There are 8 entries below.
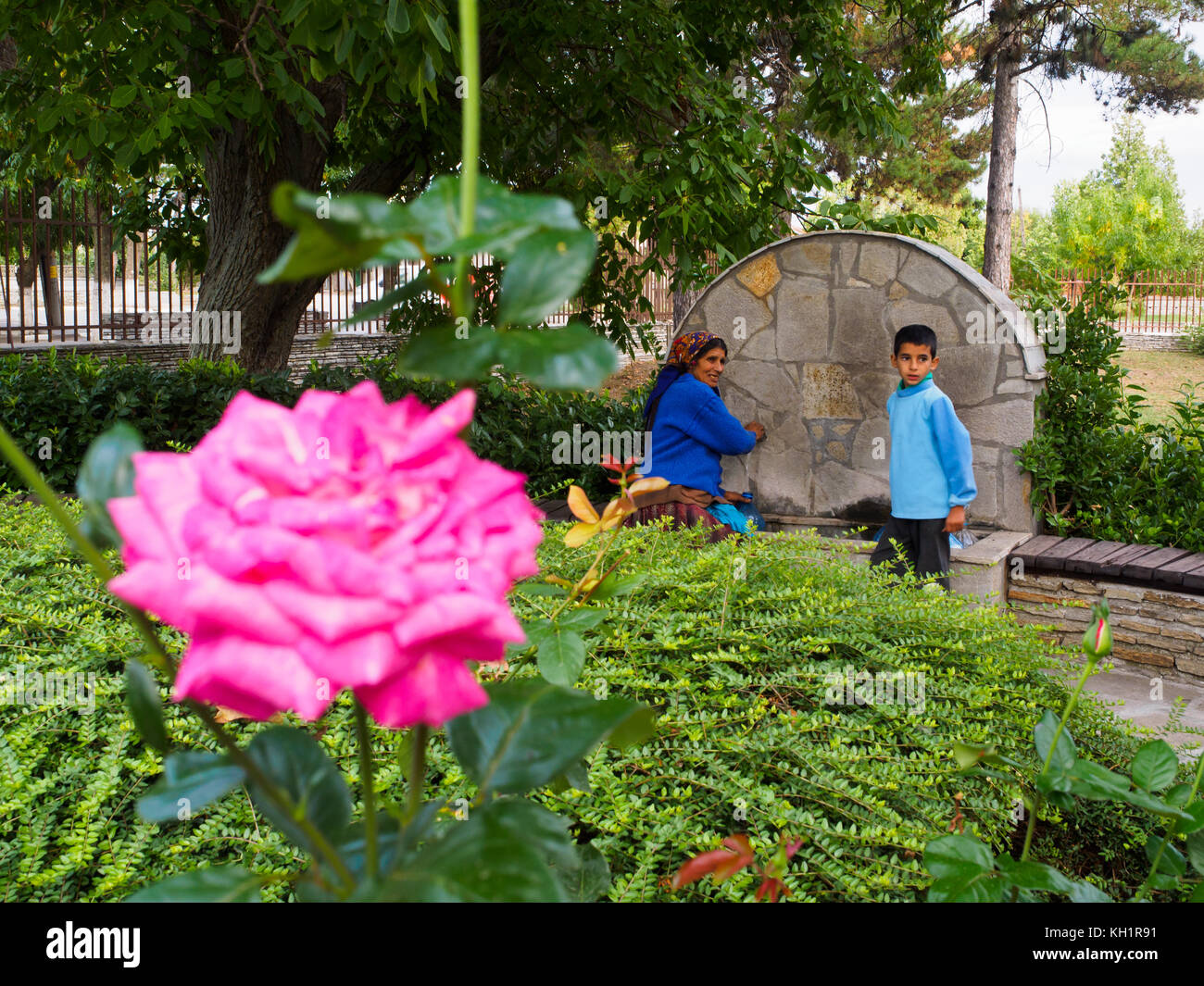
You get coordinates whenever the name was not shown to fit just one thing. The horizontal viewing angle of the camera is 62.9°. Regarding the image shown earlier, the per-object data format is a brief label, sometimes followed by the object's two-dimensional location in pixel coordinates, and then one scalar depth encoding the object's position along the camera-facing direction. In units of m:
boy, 4.79
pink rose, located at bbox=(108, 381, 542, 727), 0.44
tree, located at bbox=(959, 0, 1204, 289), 13.98
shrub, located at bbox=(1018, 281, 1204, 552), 5.53
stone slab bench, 4.96
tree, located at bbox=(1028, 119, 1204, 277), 32.34
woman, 5.27
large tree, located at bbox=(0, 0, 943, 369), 5.12
